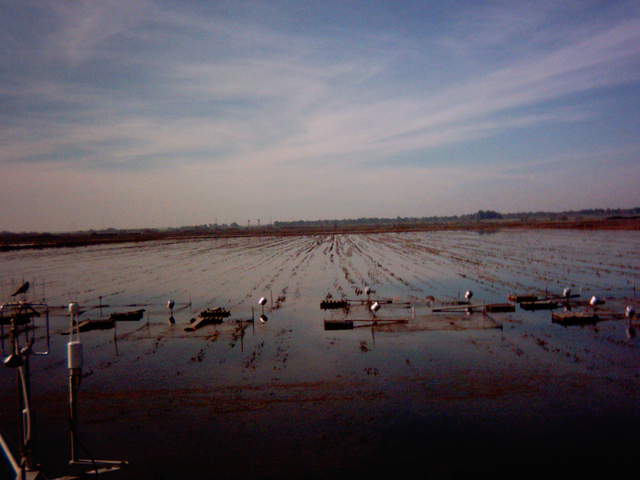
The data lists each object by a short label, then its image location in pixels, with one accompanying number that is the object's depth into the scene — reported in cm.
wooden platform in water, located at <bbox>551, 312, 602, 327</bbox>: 2483
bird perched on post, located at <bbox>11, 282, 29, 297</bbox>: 975
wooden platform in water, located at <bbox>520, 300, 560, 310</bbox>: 2845
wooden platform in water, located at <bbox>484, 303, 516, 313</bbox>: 2766
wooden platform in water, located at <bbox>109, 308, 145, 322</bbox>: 2847
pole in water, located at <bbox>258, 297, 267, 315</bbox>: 2769
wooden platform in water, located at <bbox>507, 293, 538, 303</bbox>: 2983
